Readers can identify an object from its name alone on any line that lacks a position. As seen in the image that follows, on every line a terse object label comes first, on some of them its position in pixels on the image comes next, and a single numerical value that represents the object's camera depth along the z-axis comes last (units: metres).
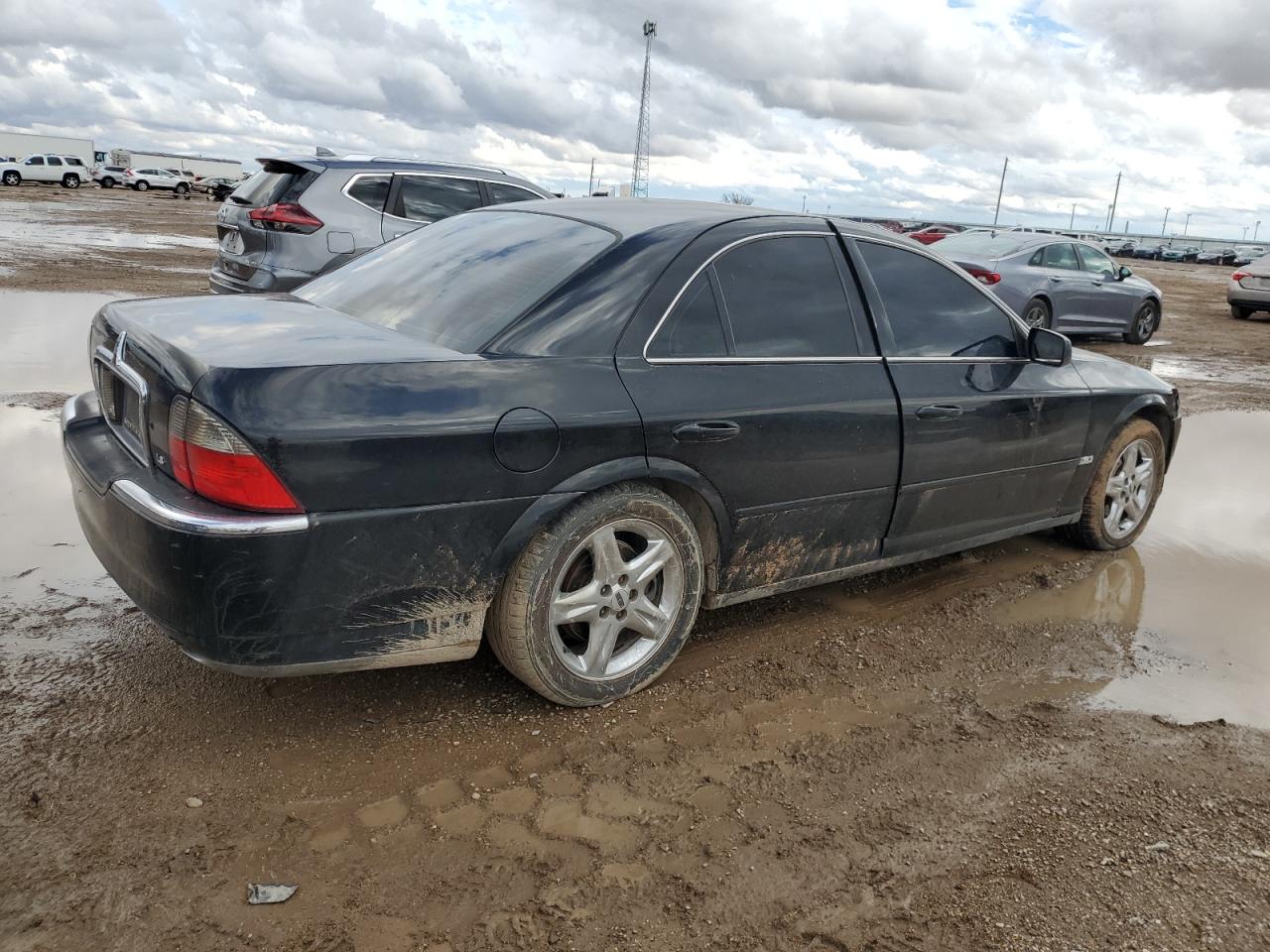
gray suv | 7.86
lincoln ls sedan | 2.51
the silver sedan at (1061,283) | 12.17
